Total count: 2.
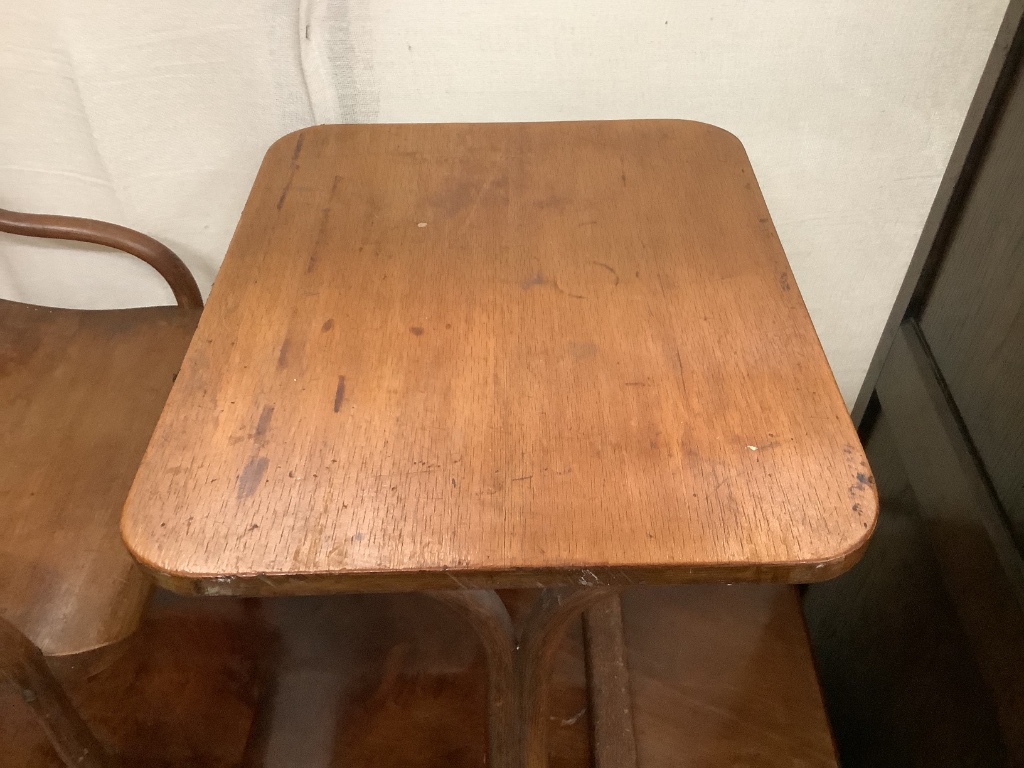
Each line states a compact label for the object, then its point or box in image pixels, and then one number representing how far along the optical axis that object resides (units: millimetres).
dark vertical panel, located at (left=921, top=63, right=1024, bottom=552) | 892
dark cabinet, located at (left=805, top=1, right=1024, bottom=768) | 882
